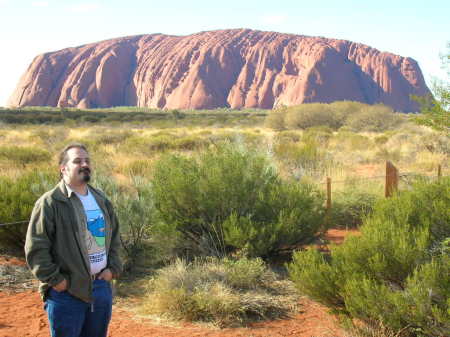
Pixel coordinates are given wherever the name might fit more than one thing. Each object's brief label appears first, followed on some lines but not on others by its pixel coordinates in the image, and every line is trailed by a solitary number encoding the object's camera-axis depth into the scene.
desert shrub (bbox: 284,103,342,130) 33.81
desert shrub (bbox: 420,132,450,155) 16.08
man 2.60
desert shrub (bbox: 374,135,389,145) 21.16
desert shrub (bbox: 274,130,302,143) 22.25
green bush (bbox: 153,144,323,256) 6.00
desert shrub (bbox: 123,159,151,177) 11.87
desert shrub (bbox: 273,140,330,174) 12.95
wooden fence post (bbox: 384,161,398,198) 7.45
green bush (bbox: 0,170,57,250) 6.43
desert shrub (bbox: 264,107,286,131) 34.84
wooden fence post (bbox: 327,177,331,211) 6.98
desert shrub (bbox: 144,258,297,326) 4.62
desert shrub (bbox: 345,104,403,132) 32.03
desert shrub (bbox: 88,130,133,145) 21.09
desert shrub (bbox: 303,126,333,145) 20.64
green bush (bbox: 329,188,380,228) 8.62
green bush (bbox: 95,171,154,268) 6.35
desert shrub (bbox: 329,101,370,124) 34.59
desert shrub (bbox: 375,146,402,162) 15.80
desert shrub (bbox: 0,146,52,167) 13.37
